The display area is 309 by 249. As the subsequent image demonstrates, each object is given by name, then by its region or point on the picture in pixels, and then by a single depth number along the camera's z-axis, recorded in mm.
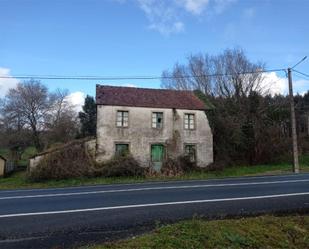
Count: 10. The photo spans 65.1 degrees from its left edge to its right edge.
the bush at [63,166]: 17498
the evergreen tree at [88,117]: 32312
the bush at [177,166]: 18681
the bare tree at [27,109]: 31444
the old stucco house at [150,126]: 18967
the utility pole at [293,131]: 17885
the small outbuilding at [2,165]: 26617
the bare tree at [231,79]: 28588
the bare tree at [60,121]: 31312
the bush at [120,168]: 17926
